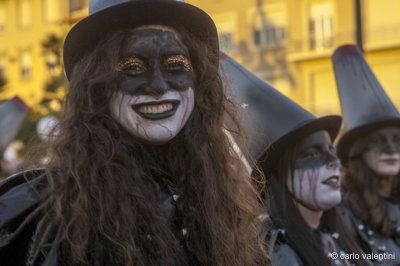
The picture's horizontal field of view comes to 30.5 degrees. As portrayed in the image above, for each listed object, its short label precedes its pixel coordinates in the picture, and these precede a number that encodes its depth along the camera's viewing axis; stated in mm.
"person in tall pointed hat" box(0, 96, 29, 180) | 5332
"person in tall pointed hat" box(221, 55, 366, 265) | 3740
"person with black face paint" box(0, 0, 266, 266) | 2316
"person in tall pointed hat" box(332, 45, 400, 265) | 4672
